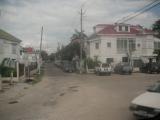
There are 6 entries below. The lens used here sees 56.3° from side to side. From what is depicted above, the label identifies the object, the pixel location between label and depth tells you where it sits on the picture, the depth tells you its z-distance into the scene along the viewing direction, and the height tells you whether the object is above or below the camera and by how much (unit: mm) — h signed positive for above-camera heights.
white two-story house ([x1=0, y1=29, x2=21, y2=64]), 23891 +2479
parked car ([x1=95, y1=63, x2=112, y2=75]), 20913 -1180
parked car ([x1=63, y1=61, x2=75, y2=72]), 28105 -1390
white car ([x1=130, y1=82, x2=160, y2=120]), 4501 -1419
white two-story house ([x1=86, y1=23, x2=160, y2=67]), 28052 +3231
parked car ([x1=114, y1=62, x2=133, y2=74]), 21819 -1119
